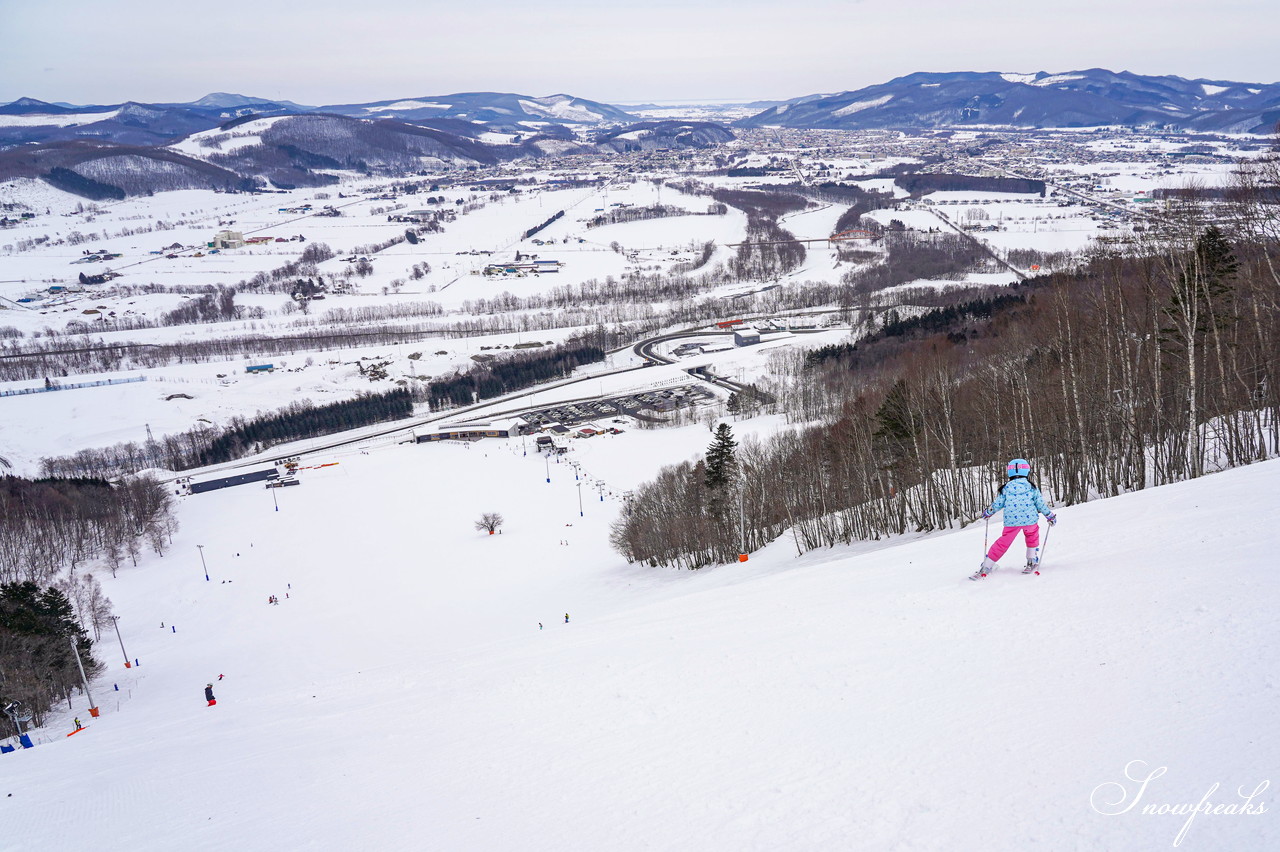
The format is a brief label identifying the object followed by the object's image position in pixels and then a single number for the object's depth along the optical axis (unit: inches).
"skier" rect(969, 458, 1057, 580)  368.5
